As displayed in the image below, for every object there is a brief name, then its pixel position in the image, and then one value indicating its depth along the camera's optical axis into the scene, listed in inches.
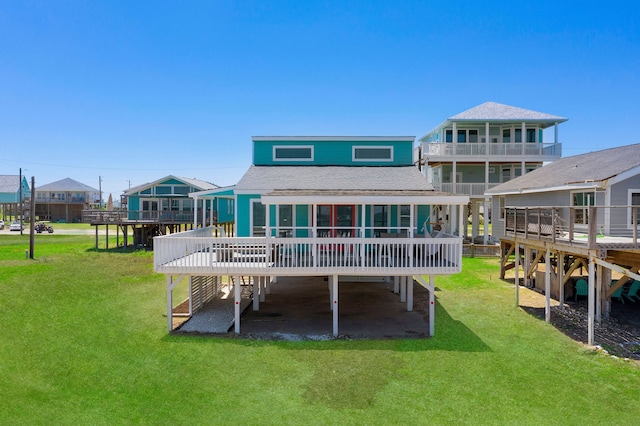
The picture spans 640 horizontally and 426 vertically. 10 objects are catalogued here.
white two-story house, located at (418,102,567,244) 1182.3
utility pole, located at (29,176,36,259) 1003.3
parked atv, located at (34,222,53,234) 1813.5
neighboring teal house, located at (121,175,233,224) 1368.1
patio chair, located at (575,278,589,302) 641.6
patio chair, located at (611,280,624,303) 619.7
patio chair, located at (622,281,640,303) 614.5
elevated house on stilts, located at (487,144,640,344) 452.6
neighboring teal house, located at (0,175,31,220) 2333.9
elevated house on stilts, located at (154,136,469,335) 471.2
